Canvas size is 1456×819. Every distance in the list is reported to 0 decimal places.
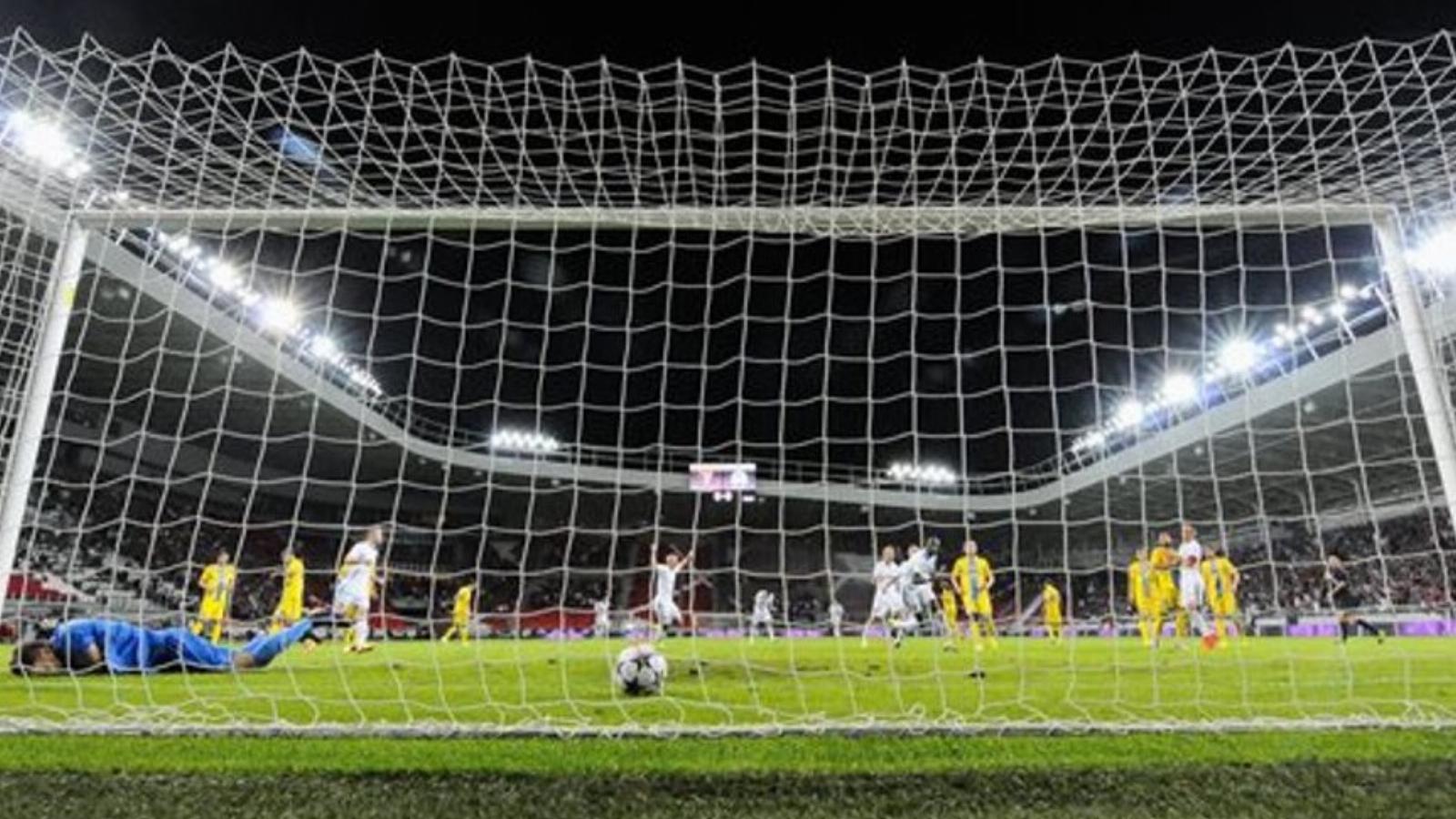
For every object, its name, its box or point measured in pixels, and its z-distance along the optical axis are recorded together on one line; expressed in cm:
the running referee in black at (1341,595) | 1069
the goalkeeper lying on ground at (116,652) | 587
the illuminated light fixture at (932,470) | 3209
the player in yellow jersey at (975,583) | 1122
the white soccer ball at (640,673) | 506
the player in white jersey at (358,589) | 1064
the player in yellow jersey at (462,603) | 1706
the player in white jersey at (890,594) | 1183
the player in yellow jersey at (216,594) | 1121
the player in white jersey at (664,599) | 1405
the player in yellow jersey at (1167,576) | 1156
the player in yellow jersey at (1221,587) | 1146
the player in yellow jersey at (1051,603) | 1759
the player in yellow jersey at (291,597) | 1196
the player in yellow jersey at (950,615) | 1190
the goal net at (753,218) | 502
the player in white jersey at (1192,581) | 1147
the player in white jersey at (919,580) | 1188
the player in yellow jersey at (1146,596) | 1098
